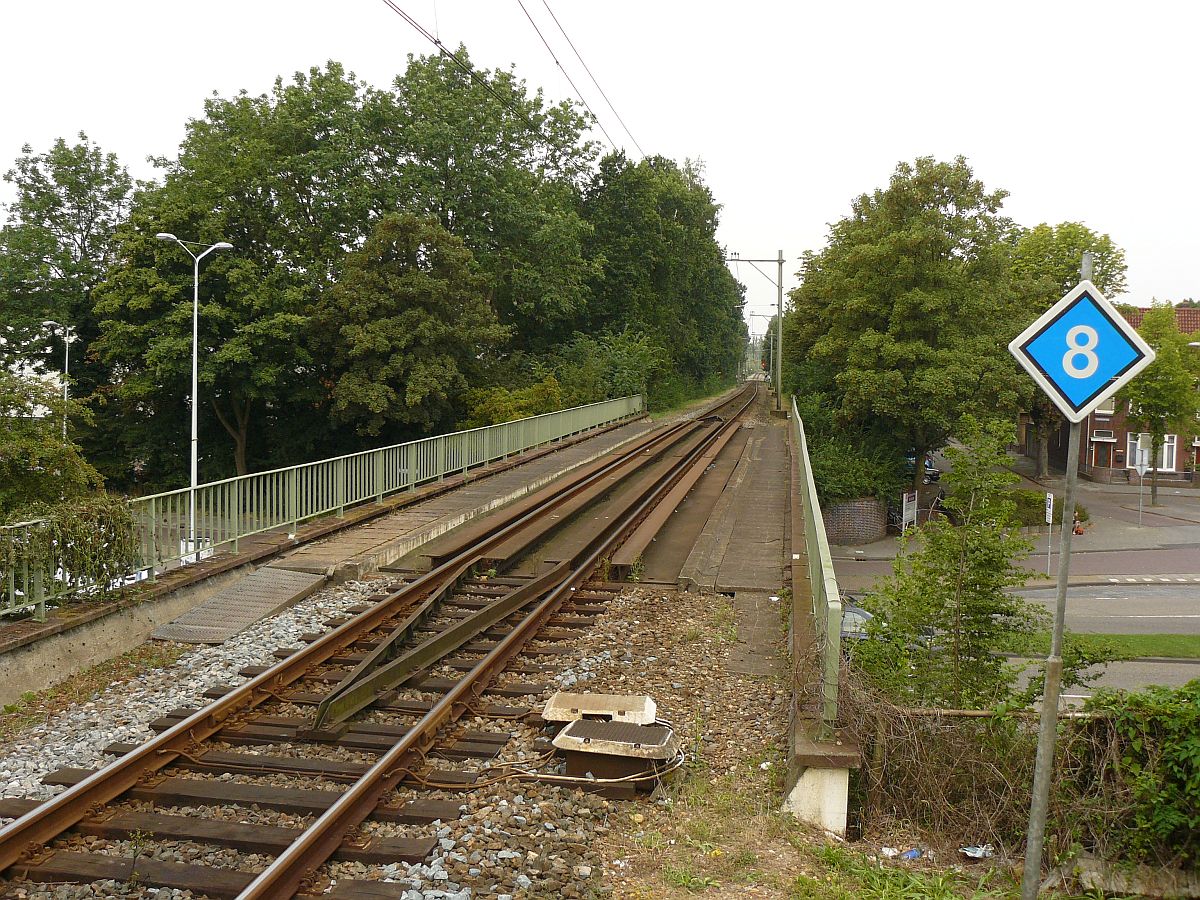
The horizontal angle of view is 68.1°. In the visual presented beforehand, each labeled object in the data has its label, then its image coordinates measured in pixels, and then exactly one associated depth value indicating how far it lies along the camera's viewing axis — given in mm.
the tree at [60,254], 40938
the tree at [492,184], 37375
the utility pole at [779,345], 48381
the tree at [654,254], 51625
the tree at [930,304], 34281
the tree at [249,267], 31234
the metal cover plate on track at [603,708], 6406
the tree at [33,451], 14164
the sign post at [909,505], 24334
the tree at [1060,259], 49062
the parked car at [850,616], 13363
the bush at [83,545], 8227
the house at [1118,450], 54688
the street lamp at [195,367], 24609
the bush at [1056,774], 5094
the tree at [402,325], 29172
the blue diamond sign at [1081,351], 3938
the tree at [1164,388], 44094
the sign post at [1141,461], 38434
